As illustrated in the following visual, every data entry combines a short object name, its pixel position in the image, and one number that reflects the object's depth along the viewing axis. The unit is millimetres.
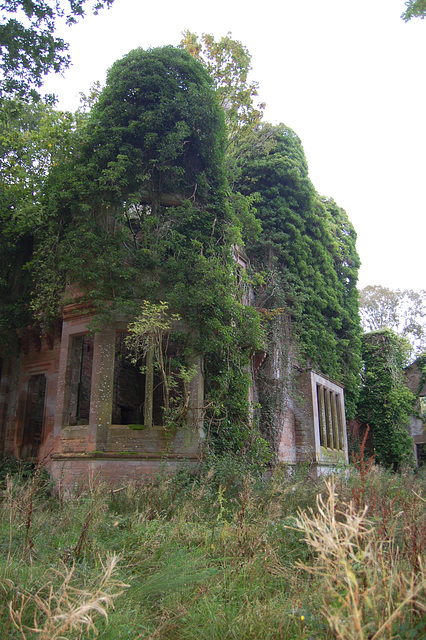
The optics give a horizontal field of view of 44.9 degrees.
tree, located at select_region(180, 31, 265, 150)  17672
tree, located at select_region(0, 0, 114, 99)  9297
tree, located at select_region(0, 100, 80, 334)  12602
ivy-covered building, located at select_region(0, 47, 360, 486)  10164
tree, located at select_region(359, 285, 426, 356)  37719
